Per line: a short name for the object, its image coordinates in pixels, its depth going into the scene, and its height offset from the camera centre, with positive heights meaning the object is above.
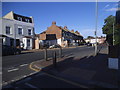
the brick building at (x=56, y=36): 40.09 +2.74
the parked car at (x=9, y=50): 14.61 -0.99
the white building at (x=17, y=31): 23.62 +3.02
